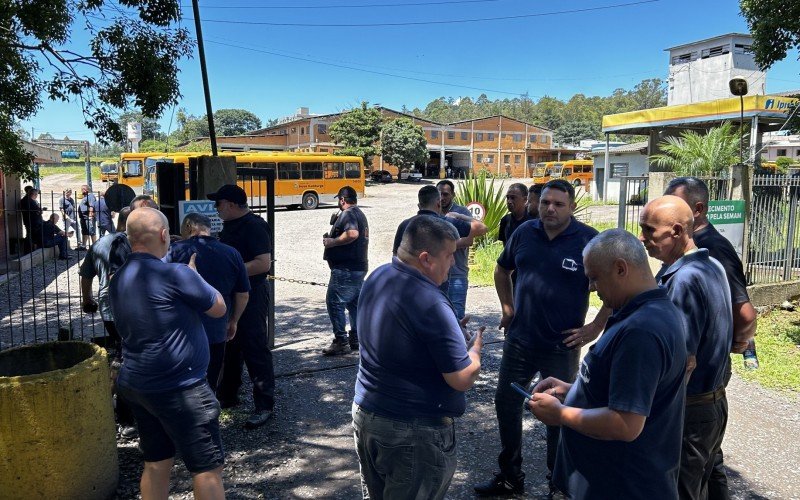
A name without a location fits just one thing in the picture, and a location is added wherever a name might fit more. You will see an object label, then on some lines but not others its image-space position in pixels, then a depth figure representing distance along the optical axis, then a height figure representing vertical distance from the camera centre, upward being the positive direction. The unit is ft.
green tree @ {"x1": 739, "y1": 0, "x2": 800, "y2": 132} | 26.61 +7.40
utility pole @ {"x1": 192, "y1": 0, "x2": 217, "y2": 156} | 18.45 +4.08
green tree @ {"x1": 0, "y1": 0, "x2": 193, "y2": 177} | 23.39 +5.23
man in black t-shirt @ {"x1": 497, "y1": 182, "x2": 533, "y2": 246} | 20.21 -0.55
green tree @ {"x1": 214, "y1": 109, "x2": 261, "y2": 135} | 363.89 +44.56
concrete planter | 10.44 -4.59
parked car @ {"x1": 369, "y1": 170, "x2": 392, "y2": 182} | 170.58 +3.62
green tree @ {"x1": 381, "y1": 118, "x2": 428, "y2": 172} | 159.22 +12.47
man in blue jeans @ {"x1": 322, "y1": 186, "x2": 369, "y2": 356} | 20.81 -2.72
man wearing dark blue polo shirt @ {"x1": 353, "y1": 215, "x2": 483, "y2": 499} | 7.67 -2.45
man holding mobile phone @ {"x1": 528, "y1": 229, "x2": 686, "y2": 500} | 6.27 -2.32
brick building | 188.85 +16.09
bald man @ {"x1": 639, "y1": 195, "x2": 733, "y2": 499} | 8.70 -1.95
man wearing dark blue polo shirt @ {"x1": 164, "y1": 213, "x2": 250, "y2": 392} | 13.55 -1.89
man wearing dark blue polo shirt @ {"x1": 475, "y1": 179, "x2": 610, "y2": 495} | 11.48 -2.57
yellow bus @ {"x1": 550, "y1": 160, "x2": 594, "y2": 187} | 129.08 +4.07
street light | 30.07 +5.18
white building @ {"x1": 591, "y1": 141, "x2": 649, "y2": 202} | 98.53 +3.97
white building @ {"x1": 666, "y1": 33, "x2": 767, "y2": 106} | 100.58 +20.95
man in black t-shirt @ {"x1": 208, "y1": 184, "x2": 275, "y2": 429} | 15.61 -2.79
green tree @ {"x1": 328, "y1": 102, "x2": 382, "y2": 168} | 152.87 +14.93
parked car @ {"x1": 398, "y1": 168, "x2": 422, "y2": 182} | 180.65 +3.55
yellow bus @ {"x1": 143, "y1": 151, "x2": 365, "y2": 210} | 92.21 +2.37
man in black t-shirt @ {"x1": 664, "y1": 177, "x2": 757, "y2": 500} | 10.15 -1.93
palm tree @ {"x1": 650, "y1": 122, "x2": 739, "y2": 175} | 38.91 +2.36
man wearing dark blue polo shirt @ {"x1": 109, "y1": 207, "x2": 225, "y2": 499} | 9.61 -2.75
